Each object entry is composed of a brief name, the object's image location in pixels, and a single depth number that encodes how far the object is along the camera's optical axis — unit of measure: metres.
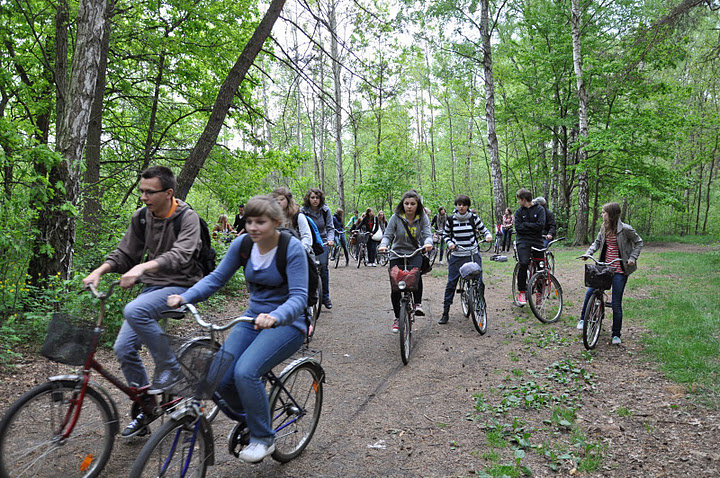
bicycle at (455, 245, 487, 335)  6.89
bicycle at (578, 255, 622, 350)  5.96
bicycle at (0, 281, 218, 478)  2.49
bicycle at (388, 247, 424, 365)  5.65
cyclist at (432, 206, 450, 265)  16.60
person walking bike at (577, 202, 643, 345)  6.05
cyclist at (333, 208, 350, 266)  13.97
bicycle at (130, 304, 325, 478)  2.35
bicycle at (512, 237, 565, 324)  7.55
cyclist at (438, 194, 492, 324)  7.39
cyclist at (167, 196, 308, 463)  2.66
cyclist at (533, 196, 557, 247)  8.03
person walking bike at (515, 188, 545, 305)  7.96
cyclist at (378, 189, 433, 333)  6.28
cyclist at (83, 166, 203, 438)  3.03
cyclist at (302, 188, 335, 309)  7.80
